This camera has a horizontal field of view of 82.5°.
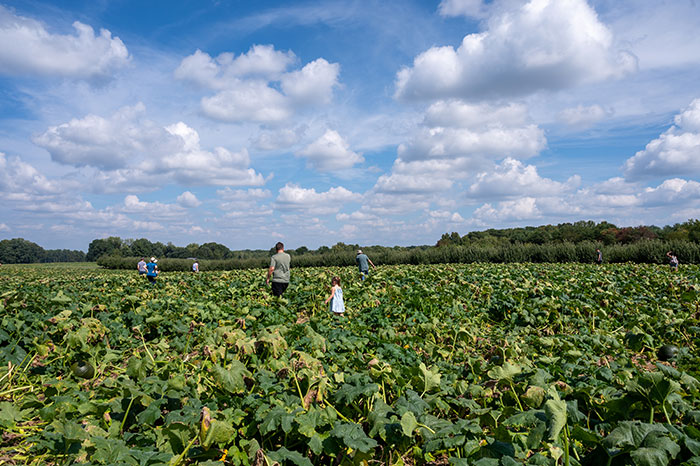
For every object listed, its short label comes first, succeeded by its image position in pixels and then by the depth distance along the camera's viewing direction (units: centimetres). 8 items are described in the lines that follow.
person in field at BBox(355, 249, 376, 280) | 1897
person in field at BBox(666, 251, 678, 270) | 2214
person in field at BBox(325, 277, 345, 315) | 925
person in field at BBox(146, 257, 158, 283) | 1922
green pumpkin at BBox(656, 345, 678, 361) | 667
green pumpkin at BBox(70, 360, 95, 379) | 557
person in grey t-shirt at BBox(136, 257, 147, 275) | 2255
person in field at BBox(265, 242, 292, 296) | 1110
